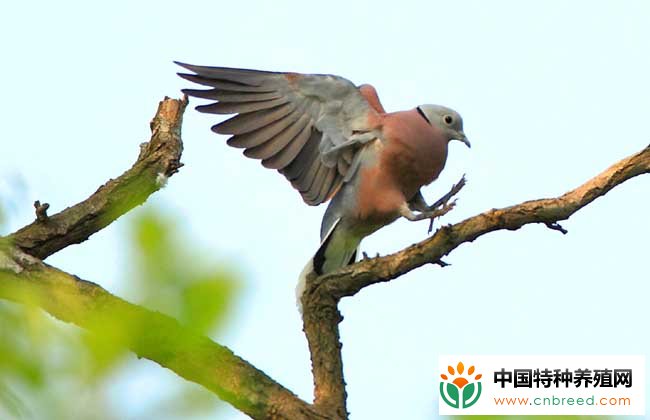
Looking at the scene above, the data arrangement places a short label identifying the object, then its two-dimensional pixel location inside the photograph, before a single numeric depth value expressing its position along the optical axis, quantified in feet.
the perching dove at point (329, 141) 43.62
